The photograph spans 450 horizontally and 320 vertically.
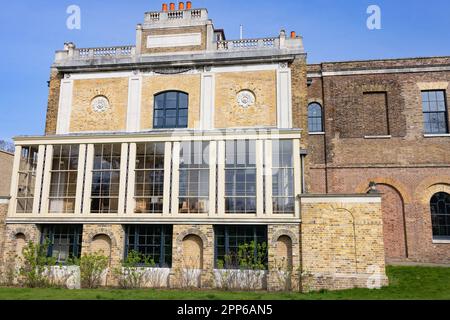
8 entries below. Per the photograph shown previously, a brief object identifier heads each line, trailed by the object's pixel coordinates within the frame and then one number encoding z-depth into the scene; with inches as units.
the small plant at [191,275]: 605.3
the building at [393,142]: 793.6
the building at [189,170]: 583.8
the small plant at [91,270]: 609.0
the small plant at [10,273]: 631.8
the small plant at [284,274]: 576.1
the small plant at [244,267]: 579.8
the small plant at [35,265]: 605.9
